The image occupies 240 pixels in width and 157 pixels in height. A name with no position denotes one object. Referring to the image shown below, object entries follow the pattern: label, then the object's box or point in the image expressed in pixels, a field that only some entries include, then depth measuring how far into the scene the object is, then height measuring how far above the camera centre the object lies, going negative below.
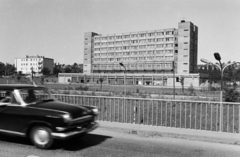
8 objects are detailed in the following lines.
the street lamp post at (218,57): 10.43 +0.93
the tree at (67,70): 148.25 +4.12
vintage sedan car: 5.53 -1.00
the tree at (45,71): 122.31 +2.79
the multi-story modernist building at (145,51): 100.12 +12.39
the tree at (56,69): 151.00 +4.81
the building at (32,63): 145.00 +8.74
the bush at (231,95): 20.31 -1.57
